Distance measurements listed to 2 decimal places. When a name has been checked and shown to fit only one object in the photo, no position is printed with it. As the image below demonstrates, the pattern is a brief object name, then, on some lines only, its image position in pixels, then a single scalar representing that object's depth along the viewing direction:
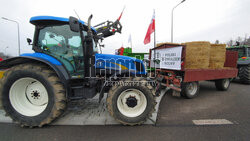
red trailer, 3.59
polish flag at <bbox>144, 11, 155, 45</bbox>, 7.05
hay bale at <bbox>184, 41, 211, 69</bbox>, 3.88
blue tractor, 2.19
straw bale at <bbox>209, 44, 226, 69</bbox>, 4.32
